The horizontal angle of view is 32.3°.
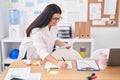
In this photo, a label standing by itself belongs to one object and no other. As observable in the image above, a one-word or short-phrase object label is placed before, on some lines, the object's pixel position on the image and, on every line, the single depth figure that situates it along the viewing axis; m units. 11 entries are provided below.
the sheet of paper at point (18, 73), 1.78
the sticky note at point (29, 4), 3.67
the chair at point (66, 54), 2.47
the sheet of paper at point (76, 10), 3.62
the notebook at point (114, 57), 1.90
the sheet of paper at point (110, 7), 3.59
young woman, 2.07
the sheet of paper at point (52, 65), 1.99
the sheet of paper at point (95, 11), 3.60
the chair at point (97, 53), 2.45
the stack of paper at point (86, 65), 1.96
